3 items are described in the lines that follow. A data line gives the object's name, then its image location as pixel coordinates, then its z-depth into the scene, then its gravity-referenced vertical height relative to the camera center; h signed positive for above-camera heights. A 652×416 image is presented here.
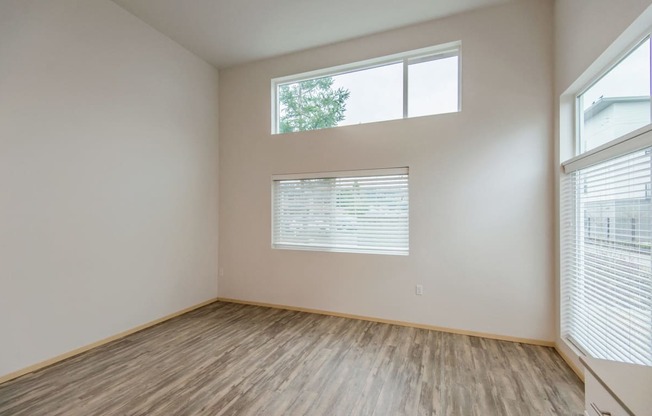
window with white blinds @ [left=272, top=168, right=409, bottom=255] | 3.54 -0.02
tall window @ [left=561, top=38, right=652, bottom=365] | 1.77 -0.08
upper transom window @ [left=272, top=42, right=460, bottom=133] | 3.40 +1.58
